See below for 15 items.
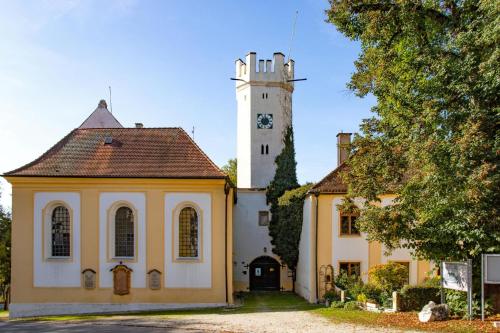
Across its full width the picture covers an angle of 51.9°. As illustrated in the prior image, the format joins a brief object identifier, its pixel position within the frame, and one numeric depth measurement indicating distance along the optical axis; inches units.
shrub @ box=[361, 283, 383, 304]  808.9
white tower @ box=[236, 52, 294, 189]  1434.5
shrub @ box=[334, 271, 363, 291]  890.3
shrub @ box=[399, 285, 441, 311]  716.0
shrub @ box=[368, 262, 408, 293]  832.3
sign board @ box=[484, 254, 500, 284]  586.2
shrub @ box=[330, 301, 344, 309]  836.1
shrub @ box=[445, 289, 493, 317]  632.4
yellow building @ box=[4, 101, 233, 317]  954.1
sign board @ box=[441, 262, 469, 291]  625.6
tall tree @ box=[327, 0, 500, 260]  556.7
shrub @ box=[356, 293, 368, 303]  799.3
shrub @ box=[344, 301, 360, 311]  800.9
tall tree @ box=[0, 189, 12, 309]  1450.5
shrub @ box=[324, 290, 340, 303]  910.7
